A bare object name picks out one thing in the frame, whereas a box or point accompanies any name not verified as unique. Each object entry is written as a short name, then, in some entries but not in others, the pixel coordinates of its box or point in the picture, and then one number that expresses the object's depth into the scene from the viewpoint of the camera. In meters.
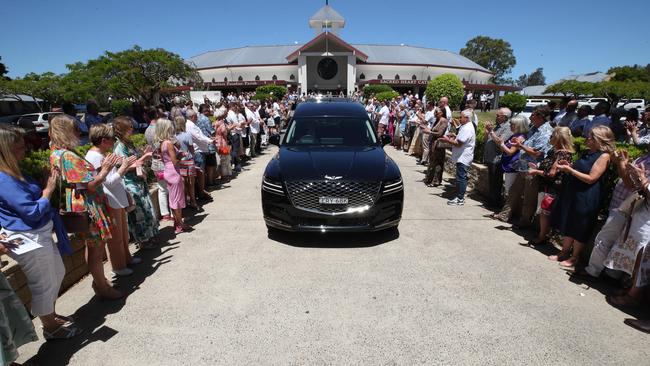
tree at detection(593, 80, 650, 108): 42.25
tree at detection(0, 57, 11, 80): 45.78
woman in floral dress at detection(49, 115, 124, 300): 3.19
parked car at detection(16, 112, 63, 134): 21.19
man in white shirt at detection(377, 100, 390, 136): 14.94
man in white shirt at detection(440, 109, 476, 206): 6.81
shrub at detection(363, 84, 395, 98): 40.45
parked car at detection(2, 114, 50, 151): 7.81
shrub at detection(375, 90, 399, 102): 33.00
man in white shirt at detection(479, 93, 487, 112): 41.53
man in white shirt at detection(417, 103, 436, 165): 10.69
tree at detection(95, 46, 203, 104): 29.70
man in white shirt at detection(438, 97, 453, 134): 8.95
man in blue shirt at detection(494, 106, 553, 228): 5.30
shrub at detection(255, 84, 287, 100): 39.89
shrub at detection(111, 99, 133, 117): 36.31
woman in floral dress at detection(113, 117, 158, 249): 4.28
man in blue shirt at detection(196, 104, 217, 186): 7.95
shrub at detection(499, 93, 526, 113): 34.38
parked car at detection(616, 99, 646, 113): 39.19
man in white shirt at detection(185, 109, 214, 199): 7.11
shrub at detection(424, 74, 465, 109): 30.47
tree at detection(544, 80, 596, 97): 48.22
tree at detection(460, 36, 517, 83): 90.94
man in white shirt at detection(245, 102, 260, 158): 11.55
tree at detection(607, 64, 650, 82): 52.38
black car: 4.66
